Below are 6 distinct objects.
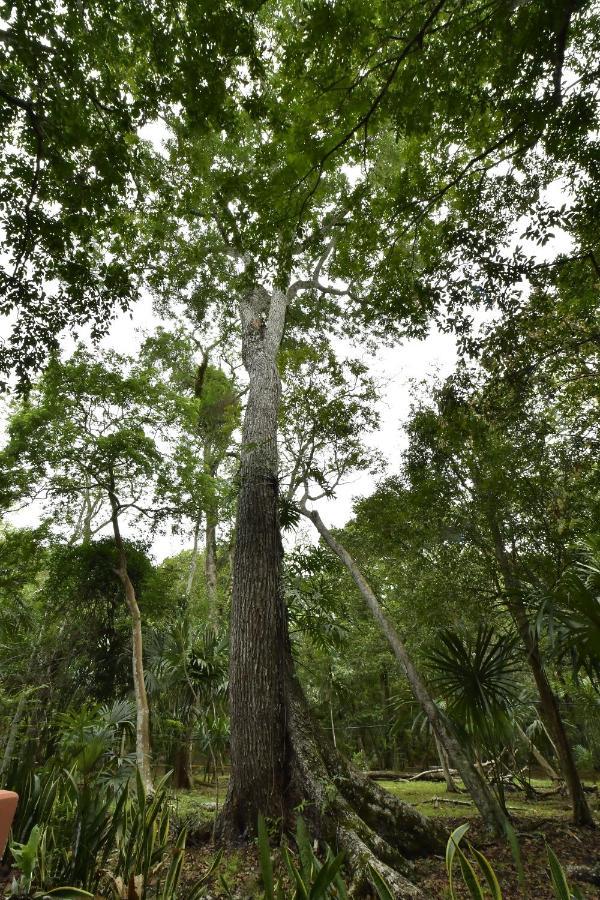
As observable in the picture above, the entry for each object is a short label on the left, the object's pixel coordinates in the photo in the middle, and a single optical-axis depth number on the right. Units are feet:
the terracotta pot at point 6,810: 4.55
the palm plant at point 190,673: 26.61
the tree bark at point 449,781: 32.22
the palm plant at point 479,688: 17.37
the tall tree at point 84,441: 27.43
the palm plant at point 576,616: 14.65
